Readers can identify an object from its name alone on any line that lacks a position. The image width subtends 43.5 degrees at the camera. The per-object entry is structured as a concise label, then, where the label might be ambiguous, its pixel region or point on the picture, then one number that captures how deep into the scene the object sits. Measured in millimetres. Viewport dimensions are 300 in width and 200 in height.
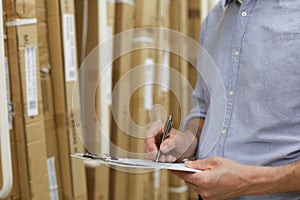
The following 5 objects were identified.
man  852
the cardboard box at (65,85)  1220
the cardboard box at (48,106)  1208
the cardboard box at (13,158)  1070
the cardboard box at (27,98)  1060
